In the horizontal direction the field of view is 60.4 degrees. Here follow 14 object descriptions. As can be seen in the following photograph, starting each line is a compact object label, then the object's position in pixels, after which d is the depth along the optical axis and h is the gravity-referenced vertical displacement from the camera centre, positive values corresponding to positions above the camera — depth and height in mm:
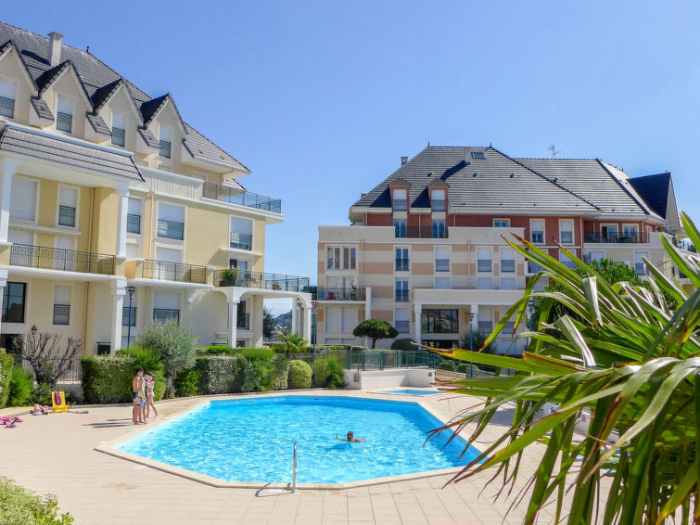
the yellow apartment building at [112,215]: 24625 +5417
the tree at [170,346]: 21453 -577
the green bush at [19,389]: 18703 -1875
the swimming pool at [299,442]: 13570 -3014
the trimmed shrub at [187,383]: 22547 -1980
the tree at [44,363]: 19828 -1153
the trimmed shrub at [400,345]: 38812 -918
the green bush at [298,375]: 26094 -1913
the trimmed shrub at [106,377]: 20219 -1595
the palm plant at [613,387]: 1913 -189
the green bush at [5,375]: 18078 -1405
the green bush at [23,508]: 4413 -1390
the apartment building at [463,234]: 43312 +7484
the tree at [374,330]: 38344 +83
